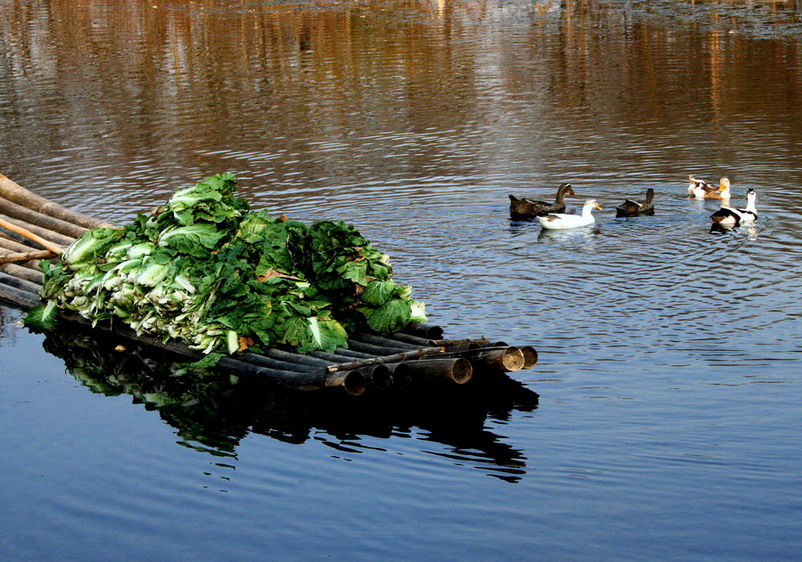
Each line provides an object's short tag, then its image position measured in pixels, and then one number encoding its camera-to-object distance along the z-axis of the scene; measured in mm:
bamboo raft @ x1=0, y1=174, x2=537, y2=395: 15859
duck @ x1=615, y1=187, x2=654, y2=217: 25875
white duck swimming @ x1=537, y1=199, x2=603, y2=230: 25391
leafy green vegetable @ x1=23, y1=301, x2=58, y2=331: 20844
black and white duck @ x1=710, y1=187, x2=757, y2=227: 24719
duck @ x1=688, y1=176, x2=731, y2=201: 26891
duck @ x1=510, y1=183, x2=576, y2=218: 26172
